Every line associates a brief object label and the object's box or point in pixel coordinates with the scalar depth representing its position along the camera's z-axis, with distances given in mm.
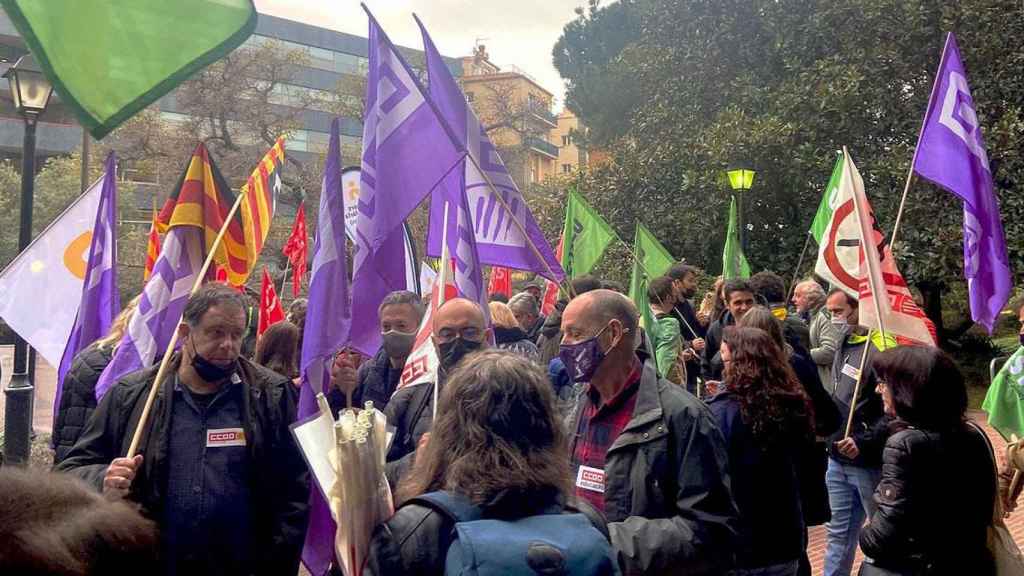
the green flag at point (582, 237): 9586
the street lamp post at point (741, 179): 15141
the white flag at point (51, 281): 6312
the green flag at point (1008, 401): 5438
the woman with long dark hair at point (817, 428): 4281
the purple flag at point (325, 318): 3994
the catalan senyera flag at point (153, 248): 6949
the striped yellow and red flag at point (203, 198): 4863
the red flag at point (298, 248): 8875
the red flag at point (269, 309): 6641
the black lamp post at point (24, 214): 7922
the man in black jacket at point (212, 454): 3295
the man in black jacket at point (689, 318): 8305
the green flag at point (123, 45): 2432
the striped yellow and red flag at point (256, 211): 5645
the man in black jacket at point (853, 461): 5145
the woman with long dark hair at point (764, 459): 3734
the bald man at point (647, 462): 2607
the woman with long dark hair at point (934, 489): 3369
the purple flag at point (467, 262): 5305
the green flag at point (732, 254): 10223
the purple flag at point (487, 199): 5449
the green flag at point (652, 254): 10102
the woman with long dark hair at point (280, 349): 4945
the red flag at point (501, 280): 11359
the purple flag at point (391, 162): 4809
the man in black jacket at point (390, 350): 4719
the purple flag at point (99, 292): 6109
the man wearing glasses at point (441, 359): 3918
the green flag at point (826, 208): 7740
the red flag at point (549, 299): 9992
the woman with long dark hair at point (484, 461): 1961
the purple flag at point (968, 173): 6039
